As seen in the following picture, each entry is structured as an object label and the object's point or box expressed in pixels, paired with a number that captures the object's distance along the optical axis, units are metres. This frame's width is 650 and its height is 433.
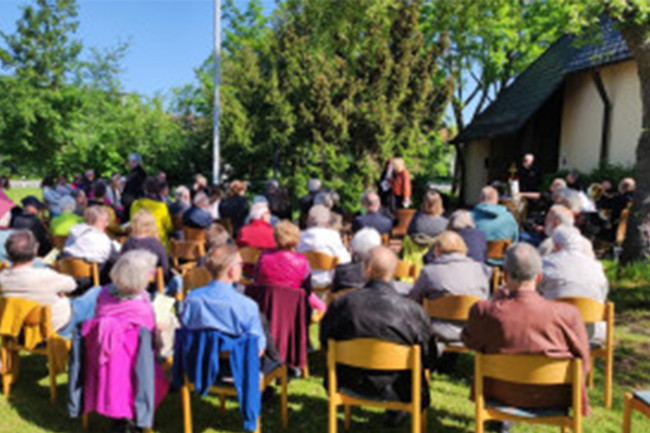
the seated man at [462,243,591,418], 3.41
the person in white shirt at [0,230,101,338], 4.53
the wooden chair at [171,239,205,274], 7.63
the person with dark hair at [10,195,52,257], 7.42
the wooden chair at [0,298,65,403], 4.39
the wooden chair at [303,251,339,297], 5.90
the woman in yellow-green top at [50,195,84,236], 7.65
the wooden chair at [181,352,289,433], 3.87
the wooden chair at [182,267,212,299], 5.10
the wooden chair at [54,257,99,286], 5.95
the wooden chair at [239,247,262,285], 6.35
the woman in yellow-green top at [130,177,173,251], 8.14
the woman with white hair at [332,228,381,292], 5.07
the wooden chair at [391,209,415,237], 9.08
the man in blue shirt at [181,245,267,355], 3.77
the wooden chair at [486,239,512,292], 7.05
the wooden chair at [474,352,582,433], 3.25
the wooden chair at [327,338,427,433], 3.49
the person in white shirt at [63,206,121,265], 6.06
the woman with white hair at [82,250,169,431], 3.82
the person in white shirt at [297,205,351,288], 6.02
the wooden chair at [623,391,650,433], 3.40
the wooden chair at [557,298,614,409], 4.39
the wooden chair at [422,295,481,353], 4.37
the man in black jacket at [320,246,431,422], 3.68
